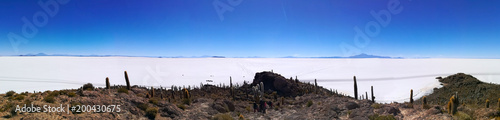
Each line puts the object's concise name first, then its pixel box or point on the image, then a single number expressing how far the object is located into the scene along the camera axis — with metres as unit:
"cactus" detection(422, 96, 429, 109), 15.10
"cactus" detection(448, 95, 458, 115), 12.99
